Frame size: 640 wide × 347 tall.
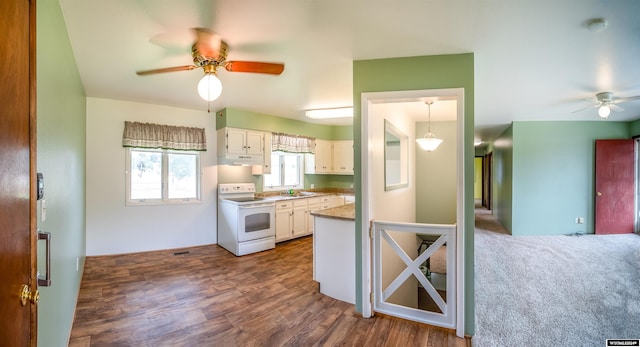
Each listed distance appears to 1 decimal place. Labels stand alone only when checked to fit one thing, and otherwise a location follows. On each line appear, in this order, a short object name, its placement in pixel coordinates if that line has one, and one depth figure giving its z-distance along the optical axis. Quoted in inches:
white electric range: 167.5
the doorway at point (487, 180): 361.6
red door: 211.9
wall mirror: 139.9
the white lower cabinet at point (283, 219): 191.3
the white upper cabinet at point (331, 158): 242.4
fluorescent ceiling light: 159.2
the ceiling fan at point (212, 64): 83.8
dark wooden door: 30.1
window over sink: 225.0
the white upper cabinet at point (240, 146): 179.8
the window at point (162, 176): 168.2
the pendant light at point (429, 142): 156.5
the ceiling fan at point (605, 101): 138.4
